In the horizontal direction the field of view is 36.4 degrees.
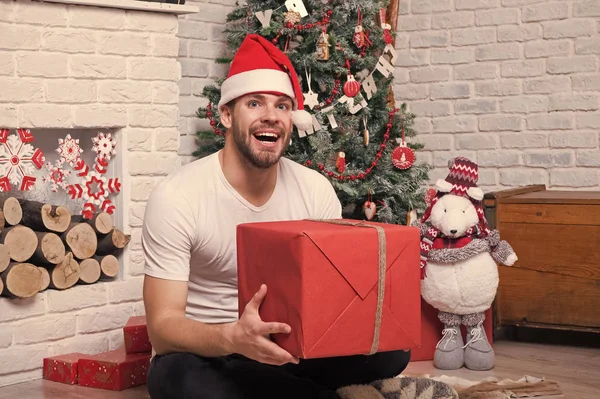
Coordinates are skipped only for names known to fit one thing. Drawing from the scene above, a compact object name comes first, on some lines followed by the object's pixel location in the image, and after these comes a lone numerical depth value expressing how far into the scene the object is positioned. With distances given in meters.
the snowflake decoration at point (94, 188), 3.40
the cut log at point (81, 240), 3.29
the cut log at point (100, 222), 3.38
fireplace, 3.14
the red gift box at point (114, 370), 3.01
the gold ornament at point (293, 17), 3.71
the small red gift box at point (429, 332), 3.33
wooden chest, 3.44
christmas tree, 3.75
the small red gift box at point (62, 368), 3.11
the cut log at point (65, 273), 3.24
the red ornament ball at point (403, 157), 3.87
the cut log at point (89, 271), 3.34
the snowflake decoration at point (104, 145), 3.42
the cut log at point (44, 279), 3.20
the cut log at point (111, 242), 3.41
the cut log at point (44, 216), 3.19
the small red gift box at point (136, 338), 3.10
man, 2.16
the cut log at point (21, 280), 3.08
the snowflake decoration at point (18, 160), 3.15
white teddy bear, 3.21
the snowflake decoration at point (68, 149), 3.36
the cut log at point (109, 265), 3.41
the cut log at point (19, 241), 3.10
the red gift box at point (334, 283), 1.85
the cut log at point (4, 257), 3.07
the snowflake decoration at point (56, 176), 3.34
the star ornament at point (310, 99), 3.71
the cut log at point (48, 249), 3.18
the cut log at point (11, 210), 3.09
